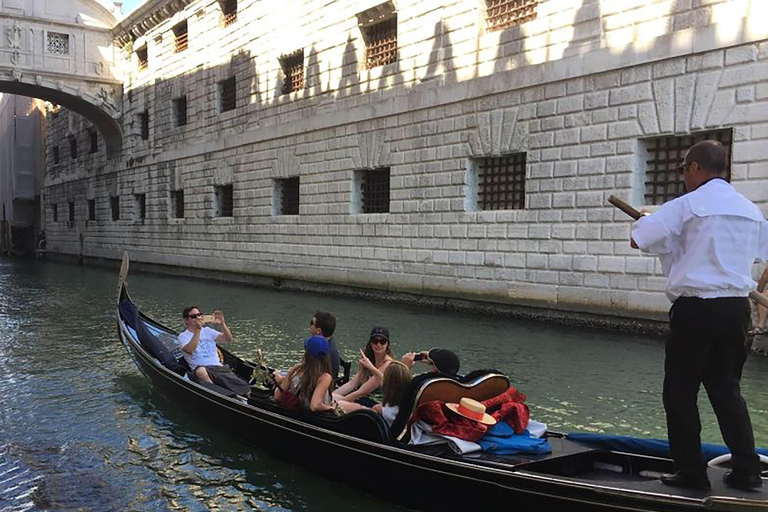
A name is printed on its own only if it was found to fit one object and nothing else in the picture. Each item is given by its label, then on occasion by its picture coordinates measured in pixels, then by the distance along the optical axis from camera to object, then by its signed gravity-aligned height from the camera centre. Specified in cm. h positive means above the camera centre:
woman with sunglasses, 432 -107
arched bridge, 2119 +544
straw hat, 314 -99
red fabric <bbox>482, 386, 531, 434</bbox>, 324 -102
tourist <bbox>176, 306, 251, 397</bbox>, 506 -119
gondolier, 242 -33
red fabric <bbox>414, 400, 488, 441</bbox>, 313 -105
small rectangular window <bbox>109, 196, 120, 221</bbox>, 2440 +18
